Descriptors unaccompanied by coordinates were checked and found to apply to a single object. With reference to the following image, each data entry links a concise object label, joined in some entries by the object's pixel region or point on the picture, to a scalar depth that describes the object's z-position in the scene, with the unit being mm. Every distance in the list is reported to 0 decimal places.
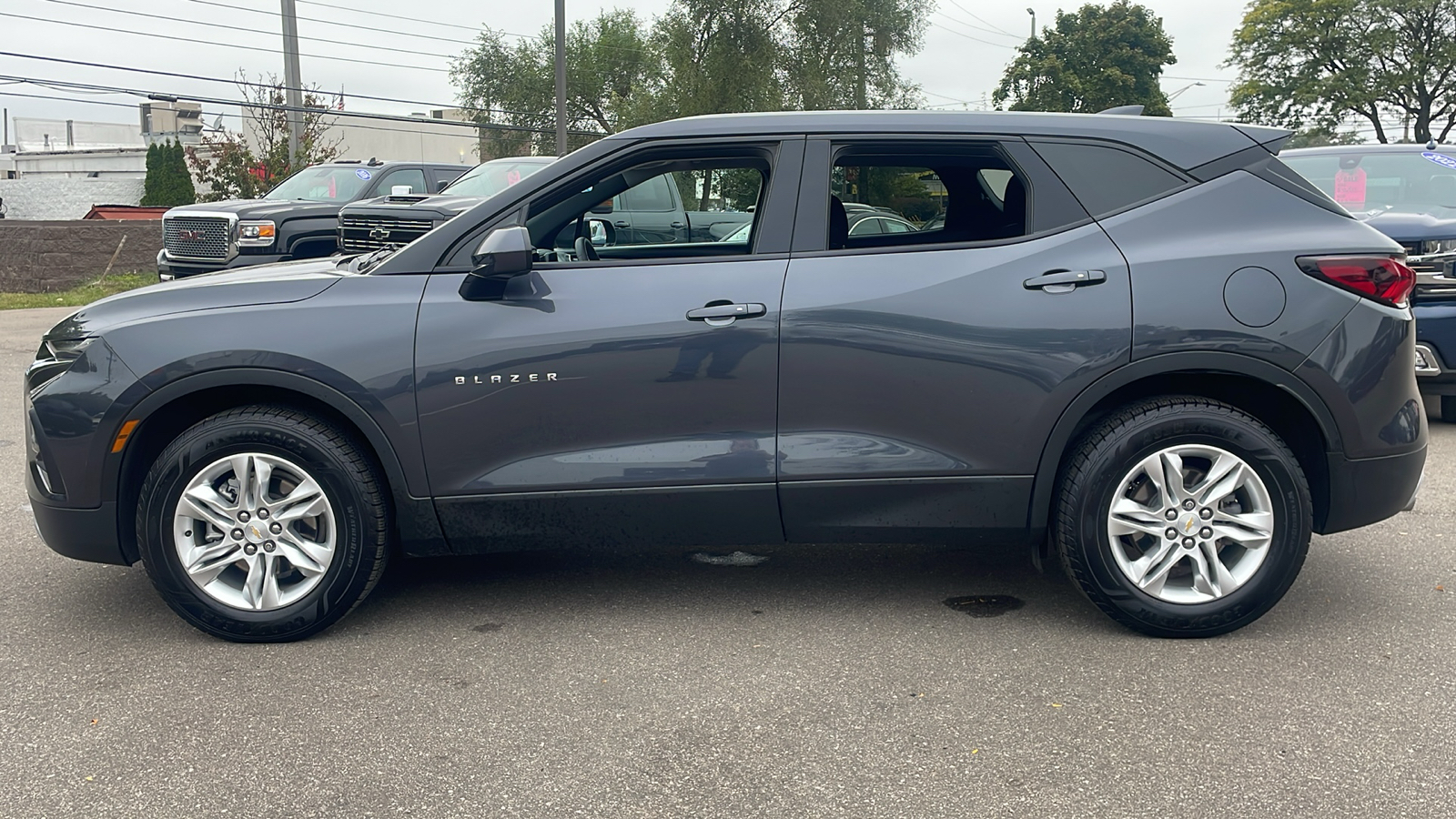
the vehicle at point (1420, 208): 7180
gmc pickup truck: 13945
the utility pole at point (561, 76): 27000
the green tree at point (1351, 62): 45969
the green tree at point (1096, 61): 61594
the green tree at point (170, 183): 39531
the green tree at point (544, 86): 59656
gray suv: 3973
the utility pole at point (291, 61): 24672
